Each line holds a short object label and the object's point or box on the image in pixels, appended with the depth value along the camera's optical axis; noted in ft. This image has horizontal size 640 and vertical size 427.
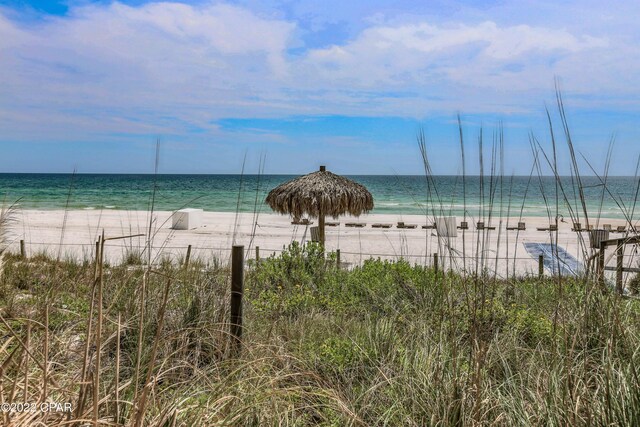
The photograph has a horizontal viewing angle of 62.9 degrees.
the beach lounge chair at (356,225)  87.75
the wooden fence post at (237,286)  12.20
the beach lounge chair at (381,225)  87.45
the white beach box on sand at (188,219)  73.31
